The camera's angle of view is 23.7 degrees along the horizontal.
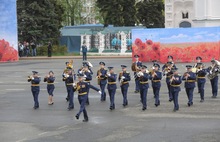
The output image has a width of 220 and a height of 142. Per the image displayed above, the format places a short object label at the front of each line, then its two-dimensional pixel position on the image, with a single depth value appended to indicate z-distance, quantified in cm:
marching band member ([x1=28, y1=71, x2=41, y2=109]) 2107
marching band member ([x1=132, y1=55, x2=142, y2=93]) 2373
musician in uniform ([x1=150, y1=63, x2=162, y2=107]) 2061
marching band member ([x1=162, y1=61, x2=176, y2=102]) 2159
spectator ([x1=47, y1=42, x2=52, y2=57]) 5573
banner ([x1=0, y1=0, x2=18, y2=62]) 5259
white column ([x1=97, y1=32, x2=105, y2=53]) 5788
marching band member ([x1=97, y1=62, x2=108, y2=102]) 2180
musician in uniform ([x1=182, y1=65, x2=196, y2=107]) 2014
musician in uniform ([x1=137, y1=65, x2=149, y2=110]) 1959
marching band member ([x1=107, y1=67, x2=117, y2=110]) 2030
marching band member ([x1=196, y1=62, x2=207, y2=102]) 2126
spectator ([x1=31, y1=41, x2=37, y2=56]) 5803
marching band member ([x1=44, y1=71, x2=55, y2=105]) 2155
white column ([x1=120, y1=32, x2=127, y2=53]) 5600
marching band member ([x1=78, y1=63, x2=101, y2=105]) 2094
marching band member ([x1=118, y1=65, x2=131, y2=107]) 2064
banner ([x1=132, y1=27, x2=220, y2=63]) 4300
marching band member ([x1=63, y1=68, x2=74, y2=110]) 2047
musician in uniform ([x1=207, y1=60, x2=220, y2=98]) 2209
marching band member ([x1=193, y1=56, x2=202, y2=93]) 2177
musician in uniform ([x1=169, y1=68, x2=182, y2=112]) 1912
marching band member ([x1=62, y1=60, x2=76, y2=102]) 2115
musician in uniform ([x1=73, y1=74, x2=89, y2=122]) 1727
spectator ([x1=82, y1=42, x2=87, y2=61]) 4960
